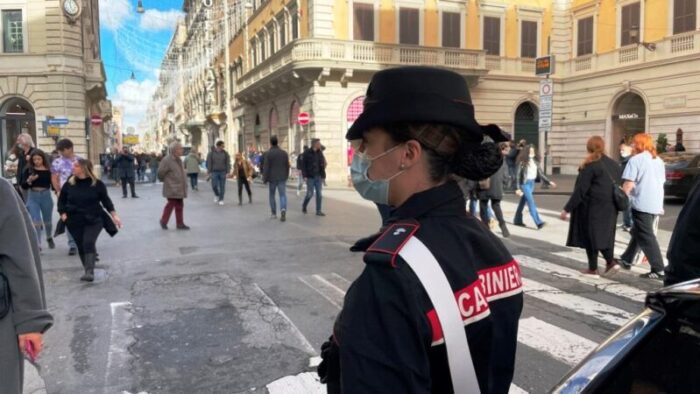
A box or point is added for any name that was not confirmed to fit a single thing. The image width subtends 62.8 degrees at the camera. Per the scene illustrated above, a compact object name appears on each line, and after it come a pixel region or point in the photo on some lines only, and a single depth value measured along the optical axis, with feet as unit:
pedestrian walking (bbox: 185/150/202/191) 75.46
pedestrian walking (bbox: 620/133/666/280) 23.97
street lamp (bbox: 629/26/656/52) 87.40
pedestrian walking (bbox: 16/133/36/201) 30.32
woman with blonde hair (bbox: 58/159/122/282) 23.76
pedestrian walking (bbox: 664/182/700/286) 8.06
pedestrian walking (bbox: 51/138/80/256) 30.45
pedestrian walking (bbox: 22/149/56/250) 30.09
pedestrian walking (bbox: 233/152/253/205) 55.57
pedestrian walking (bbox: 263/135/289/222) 44.09
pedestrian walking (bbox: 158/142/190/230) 37.24
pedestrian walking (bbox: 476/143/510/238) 33.81
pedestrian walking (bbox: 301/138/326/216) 45.01
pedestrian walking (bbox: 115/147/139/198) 66.03
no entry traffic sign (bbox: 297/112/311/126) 83.56
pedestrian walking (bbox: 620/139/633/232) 36.32
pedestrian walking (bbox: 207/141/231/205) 56.54
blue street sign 87.15
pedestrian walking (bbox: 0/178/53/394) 8.26
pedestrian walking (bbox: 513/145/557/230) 37.86
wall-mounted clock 101.89
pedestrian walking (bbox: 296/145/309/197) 46.48
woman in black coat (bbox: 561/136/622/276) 23.48
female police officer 3.93
